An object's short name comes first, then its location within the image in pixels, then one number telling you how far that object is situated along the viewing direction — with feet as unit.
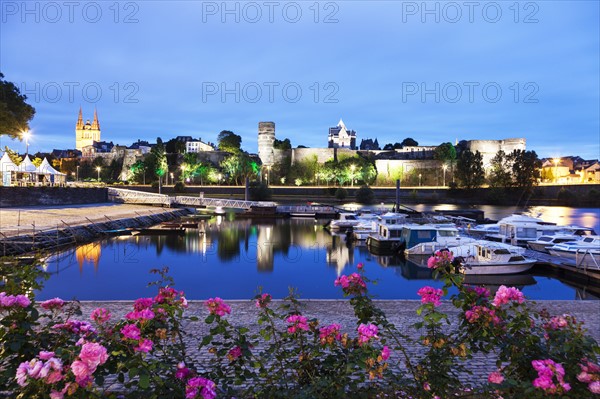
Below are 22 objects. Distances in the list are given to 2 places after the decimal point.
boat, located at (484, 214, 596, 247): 90.99
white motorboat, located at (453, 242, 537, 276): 61.41
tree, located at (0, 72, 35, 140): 100.32
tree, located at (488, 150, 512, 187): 269.44
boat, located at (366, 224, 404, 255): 87.51
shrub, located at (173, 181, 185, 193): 263.23
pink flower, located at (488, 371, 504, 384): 9.95
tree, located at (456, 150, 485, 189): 272.51
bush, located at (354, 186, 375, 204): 244.83
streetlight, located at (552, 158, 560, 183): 370.53
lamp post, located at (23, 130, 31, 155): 115.77
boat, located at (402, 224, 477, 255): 76.65
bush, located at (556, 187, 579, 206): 262.47
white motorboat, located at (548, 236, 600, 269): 62.69
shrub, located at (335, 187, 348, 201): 249.34
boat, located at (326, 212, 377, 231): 123.95
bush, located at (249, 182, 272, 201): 234.79
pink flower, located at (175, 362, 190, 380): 10.14
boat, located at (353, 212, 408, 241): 99.40
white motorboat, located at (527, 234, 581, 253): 82.69
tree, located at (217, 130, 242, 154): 354.13
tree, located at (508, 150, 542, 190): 263.27
